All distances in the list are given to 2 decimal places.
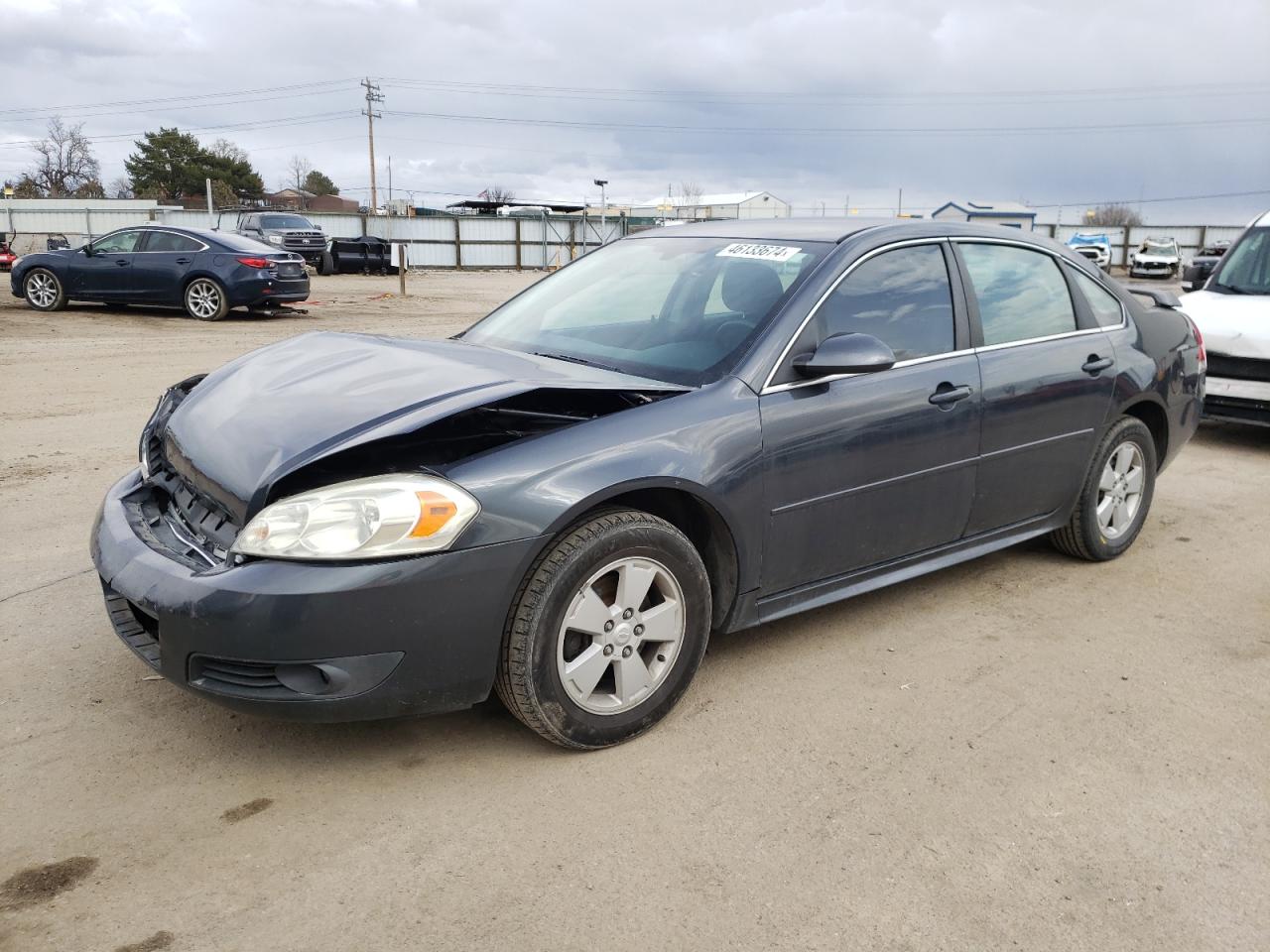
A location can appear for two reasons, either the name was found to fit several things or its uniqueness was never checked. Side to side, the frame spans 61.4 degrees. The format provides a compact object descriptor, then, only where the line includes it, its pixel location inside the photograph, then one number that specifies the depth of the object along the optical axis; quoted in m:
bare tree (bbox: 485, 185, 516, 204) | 79.69
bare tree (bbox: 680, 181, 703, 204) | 83.47
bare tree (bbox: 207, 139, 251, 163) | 78.75
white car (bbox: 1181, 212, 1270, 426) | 7.62
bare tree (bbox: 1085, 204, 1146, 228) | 78.88
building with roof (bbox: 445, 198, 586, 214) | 56.41
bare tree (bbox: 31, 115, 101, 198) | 77.31
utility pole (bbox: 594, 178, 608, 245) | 43.47
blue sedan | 16.05
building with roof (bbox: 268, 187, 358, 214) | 80.25
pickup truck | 29.36
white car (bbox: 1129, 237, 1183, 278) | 39.47
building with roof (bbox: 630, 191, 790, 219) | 63.47
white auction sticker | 3.99
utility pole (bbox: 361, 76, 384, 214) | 70.88
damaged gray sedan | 2.81
